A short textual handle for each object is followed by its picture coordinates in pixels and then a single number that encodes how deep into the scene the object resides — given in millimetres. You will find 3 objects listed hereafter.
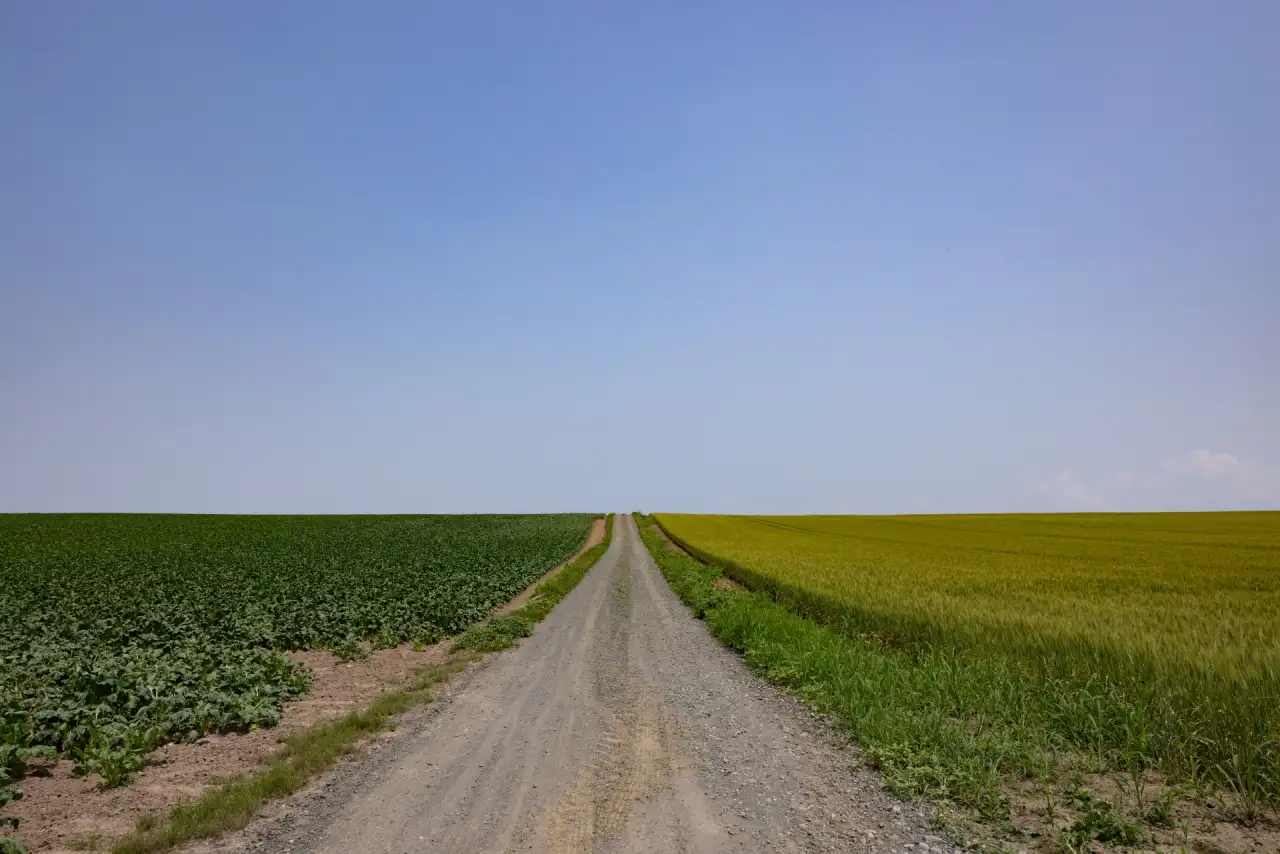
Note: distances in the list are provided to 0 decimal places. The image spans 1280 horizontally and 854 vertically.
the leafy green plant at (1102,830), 5719
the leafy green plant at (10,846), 6005
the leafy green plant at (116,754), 7852
